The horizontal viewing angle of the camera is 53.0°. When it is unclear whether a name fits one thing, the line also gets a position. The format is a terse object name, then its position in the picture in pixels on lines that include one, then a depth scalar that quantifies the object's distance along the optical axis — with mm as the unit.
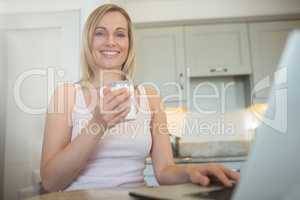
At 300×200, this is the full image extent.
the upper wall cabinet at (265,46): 2613
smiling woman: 663
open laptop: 250
